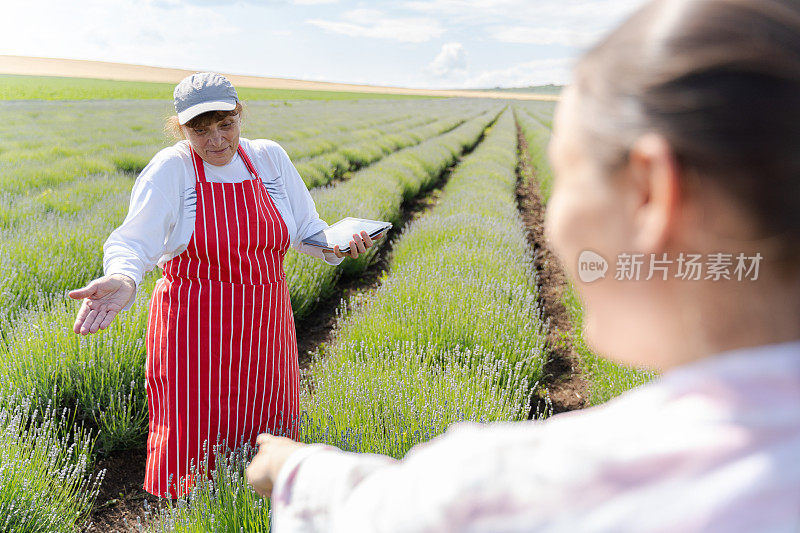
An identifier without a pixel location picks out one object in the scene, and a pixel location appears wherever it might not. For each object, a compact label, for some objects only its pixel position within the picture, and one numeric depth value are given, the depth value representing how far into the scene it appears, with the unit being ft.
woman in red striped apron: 6.61
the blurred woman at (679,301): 1.42
